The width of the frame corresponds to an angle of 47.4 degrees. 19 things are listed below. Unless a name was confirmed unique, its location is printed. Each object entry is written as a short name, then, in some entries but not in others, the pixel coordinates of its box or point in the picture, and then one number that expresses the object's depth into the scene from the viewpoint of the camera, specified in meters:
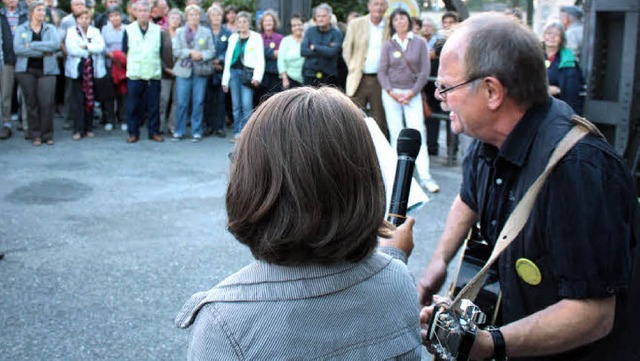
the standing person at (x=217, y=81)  11.62
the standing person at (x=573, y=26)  9.24
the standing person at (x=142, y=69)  10.92
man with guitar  1.89
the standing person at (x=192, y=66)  11.28
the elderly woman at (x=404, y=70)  8.70
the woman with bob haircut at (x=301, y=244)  1.50
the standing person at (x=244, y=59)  11.16
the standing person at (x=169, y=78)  11.45
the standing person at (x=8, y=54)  10.29
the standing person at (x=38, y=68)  10.16
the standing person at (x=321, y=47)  10.27
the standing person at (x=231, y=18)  12.26
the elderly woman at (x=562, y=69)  7.90
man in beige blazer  9.47
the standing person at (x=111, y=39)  11.37
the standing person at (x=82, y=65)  10.94
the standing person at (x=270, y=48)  11.45
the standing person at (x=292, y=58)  10.94
